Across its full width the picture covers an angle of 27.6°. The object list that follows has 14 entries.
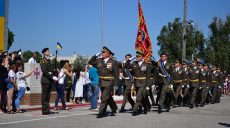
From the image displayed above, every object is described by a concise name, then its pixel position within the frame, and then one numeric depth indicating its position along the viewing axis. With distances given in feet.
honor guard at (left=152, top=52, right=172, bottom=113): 50.39
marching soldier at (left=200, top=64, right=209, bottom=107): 63.21
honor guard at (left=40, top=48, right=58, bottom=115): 44.45
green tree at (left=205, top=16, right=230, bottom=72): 164.04
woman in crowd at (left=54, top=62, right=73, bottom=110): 50.37
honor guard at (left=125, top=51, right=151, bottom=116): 45.70
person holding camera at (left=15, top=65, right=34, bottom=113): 47.80
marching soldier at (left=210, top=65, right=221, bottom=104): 68.95
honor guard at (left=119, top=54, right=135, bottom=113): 48.21
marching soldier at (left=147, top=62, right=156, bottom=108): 56.98
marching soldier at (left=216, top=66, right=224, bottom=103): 71.83
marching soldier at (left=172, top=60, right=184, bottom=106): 57.06
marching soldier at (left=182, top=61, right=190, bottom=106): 59.21
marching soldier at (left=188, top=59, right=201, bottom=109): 61.62
